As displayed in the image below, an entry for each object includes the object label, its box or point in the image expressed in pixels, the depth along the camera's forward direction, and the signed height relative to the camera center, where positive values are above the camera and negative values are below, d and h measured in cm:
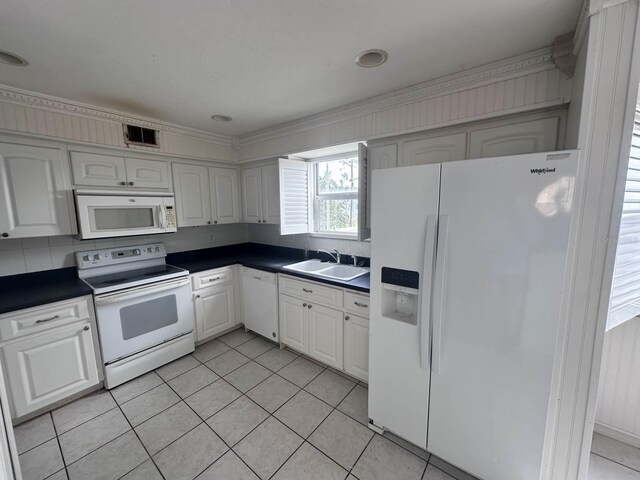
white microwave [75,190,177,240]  216 -1
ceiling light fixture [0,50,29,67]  146 +87
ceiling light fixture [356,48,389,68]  151 +89
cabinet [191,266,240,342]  279 -98
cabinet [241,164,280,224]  301 +20
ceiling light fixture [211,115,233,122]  254 +91
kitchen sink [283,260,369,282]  267 -59
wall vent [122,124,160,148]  243 +72
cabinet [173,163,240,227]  285 +20
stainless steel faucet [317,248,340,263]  282 -48
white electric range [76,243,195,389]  217 -84
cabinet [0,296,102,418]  179 -101
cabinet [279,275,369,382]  213 -100
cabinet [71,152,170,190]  221 +37
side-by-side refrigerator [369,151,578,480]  117 -44
